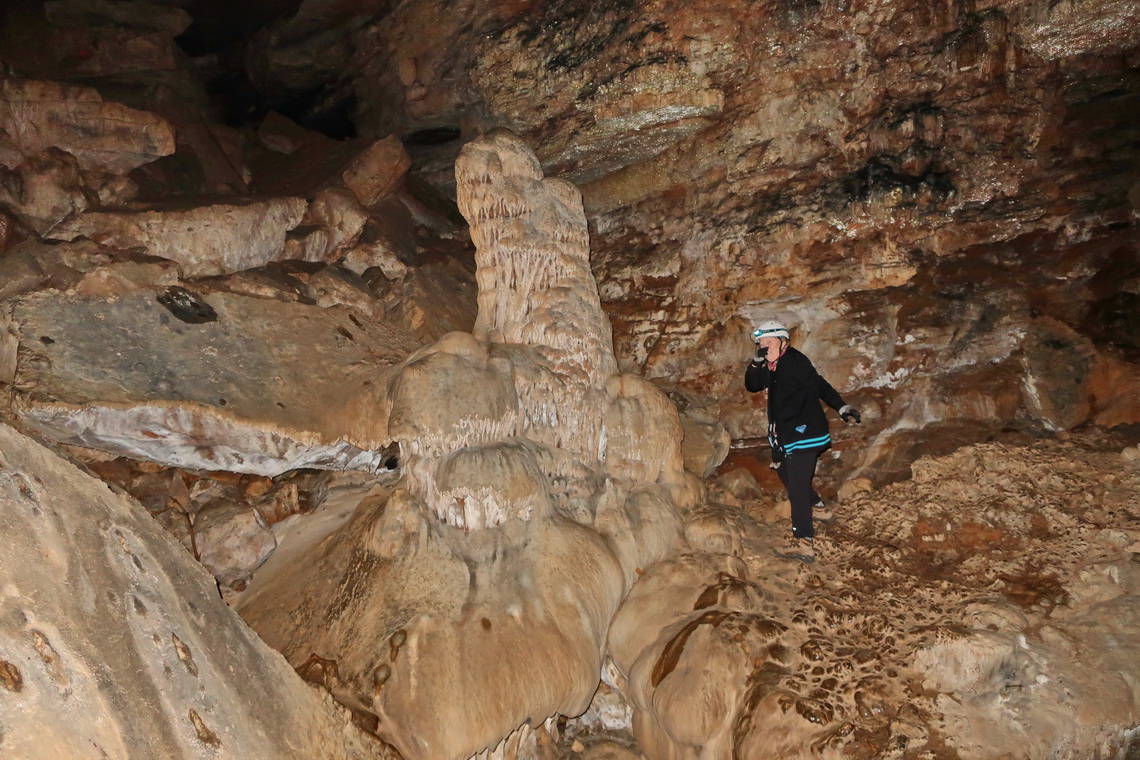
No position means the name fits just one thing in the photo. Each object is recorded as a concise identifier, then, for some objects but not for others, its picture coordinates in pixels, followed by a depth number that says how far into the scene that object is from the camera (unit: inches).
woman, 235.0
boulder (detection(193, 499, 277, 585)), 245.3
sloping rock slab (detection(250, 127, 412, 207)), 331.6
